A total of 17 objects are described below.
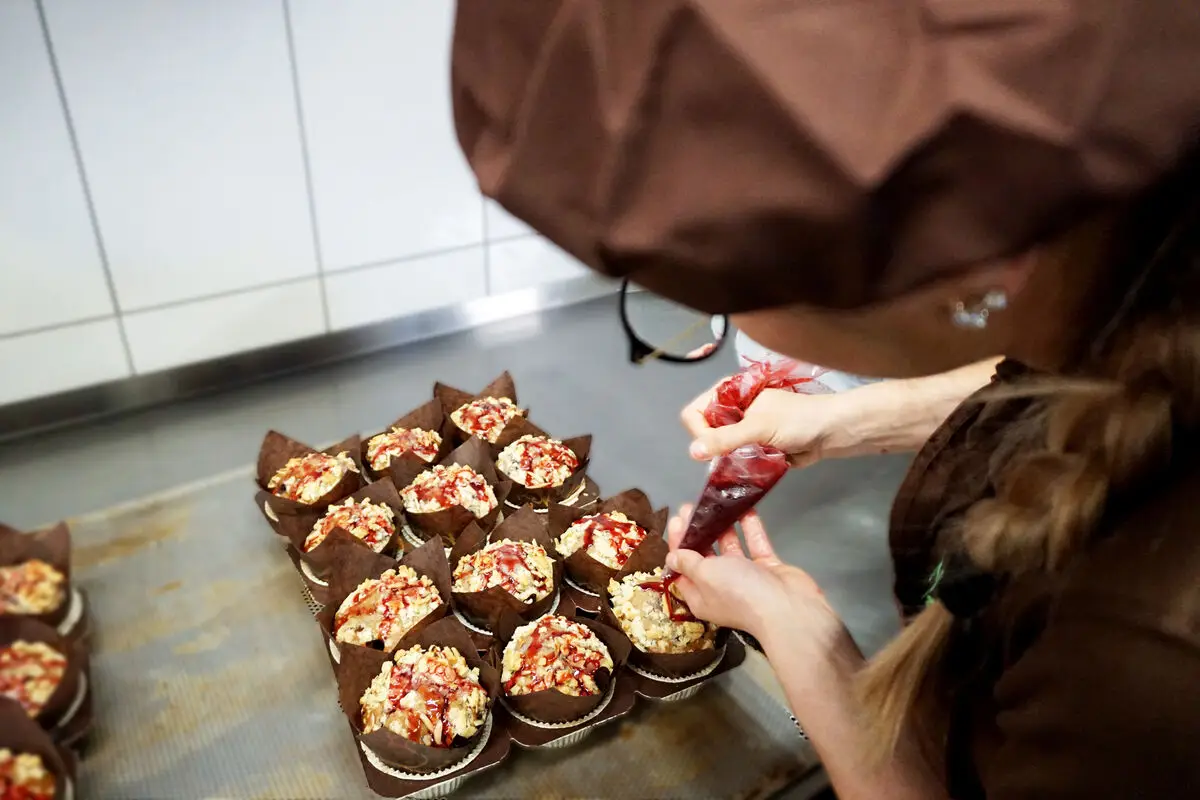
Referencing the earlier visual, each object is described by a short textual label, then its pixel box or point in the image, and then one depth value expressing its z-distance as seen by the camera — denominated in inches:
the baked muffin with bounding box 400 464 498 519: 49.7
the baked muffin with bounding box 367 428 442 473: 53.7
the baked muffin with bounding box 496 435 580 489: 53.2
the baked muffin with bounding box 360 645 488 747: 37.5
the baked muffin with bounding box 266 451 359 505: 49.7
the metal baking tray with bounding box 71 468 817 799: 34.7
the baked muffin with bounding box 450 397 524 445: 56.9
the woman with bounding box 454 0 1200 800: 14.2
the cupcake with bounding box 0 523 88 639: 19.9
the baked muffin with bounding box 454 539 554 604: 45.4
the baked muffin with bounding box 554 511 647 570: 47.4
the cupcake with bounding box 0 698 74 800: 17.9
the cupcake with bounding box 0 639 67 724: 18.2
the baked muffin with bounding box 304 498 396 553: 47.1
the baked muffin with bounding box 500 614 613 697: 40.3
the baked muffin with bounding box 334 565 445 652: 42.2
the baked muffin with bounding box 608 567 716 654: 43.5
